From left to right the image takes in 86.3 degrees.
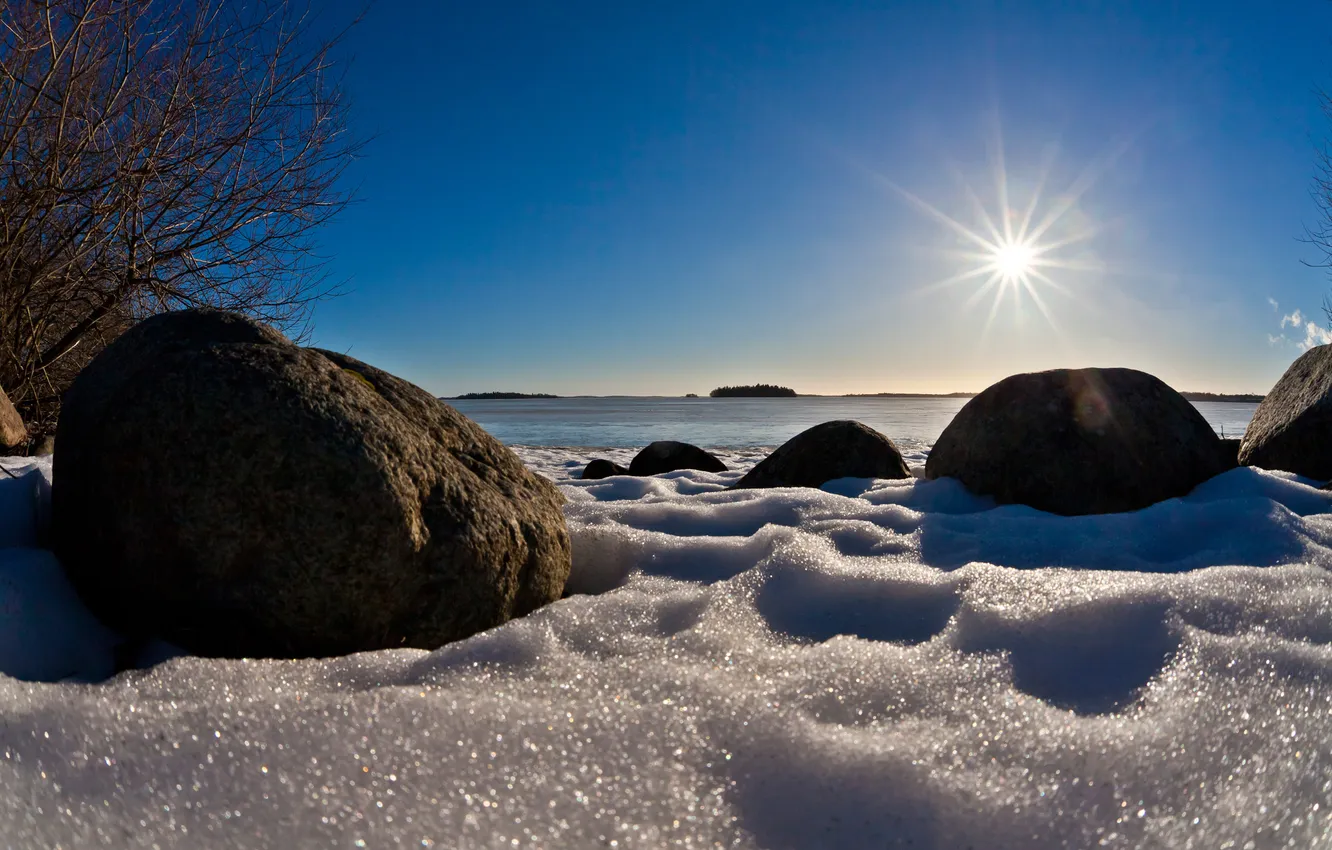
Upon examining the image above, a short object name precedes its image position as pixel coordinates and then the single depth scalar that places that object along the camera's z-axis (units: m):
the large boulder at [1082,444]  3.45
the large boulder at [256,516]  1.60
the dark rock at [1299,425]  3.72
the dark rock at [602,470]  6.95
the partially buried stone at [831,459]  4.68
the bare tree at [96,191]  3.40
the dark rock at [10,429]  3.39
